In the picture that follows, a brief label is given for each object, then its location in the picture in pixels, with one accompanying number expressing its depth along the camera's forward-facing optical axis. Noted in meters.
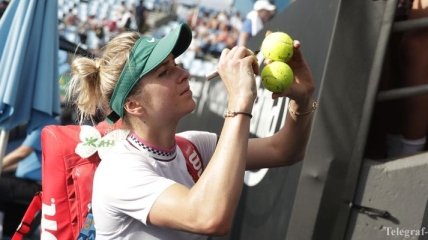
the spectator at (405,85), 3.61
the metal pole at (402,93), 3.40
